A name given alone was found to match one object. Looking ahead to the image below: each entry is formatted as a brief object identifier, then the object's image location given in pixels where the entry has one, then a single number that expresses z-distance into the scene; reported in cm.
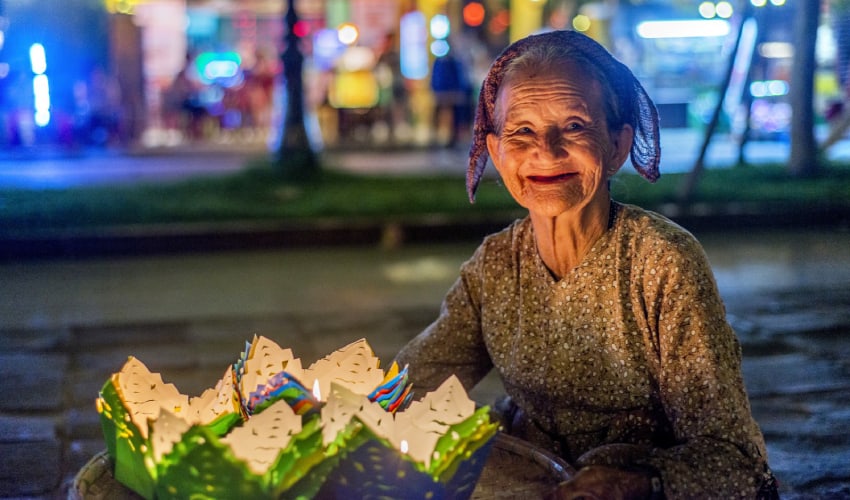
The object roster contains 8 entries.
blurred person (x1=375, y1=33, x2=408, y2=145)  2270
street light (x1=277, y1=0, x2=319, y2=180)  1269
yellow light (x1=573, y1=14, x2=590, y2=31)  2478
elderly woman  212
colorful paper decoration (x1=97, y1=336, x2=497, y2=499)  160
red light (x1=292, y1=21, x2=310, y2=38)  1260
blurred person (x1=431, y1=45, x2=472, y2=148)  1966
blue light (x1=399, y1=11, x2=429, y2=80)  2486
